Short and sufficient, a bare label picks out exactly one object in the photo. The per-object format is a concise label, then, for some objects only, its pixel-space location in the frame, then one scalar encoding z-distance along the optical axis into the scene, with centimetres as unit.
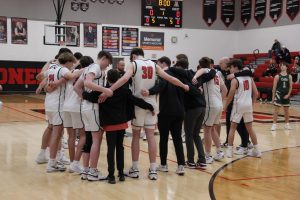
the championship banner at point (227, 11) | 2543
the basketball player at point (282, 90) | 1073
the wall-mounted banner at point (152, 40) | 2372
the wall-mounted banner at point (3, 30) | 2062
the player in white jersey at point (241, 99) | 720
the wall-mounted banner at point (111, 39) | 2281
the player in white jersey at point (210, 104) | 679
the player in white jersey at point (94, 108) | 549
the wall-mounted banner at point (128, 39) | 2323
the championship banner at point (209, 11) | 2500
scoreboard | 2330
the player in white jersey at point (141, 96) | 570
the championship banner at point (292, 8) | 2177
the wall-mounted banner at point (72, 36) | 1995
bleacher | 1933
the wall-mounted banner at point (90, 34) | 2236
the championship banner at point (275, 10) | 2280
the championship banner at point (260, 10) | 2383
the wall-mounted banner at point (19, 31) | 2092
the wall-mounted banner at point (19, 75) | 2041
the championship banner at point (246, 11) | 2495
